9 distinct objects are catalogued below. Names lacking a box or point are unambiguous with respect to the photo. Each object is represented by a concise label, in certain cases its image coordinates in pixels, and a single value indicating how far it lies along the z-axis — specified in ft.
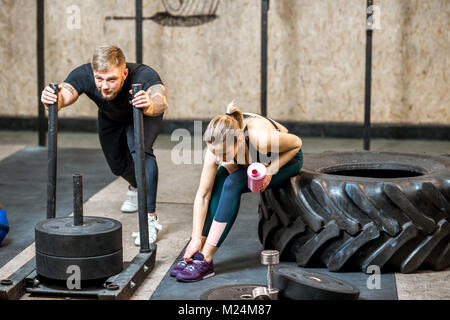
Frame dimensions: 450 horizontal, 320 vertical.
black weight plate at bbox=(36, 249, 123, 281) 18.10
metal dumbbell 17.01
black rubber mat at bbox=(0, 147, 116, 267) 24.06
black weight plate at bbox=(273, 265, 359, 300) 16.83
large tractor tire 19.67
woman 18.92
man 20.63
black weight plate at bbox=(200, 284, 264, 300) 17.71
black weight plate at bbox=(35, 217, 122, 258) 17.94
